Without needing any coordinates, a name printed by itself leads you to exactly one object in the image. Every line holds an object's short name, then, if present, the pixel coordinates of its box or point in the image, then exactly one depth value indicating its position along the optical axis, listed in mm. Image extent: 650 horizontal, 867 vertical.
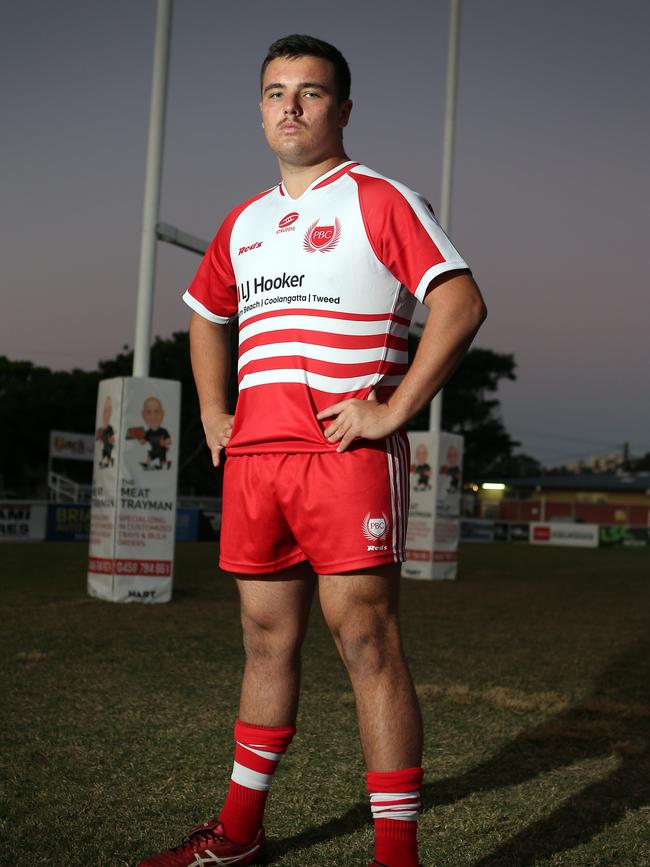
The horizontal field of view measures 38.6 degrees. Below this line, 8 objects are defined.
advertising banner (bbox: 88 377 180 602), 8156
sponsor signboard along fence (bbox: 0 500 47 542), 19031
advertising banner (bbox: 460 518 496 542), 32219
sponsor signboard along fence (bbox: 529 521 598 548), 30078
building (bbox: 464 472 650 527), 48688
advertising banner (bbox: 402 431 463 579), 12562
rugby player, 1993
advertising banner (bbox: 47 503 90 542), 20172
